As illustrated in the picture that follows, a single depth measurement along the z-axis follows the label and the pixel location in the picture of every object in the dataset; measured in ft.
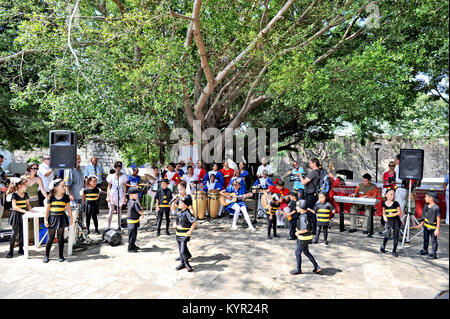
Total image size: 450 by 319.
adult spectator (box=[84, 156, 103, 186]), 30.50
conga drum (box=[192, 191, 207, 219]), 33.02
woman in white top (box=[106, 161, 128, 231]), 27.73
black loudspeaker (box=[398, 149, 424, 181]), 22.35
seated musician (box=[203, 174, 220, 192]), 33.14
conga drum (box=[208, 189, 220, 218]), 33.86
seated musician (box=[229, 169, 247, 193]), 30.49
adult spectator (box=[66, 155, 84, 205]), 25.54
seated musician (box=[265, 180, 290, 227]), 27.89
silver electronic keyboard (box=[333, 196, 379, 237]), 25.77
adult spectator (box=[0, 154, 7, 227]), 26.59
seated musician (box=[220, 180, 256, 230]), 29.07
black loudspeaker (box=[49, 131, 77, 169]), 22.81
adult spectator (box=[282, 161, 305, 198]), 31.89
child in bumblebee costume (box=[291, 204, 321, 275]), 17.44
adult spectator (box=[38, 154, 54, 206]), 27.09
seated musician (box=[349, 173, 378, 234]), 28.60
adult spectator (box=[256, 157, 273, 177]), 34.99
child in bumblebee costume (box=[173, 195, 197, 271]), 18.52
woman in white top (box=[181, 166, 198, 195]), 34.73
